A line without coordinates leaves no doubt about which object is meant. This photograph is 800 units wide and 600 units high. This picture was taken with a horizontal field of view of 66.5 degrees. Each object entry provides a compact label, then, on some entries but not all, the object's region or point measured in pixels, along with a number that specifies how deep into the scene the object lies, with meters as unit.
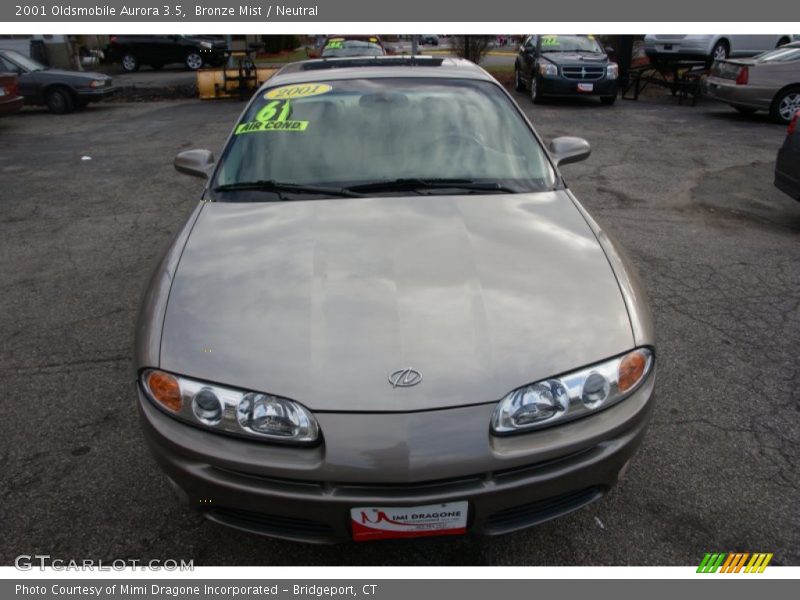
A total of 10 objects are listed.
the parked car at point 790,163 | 5.68
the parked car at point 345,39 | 14.18
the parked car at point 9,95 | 11.59
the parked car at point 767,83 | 10.70
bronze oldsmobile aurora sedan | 1.84
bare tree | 18.70
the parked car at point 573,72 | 12.89
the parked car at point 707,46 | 15.61
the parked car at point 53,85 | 13.56
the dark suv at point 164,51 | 23.47
